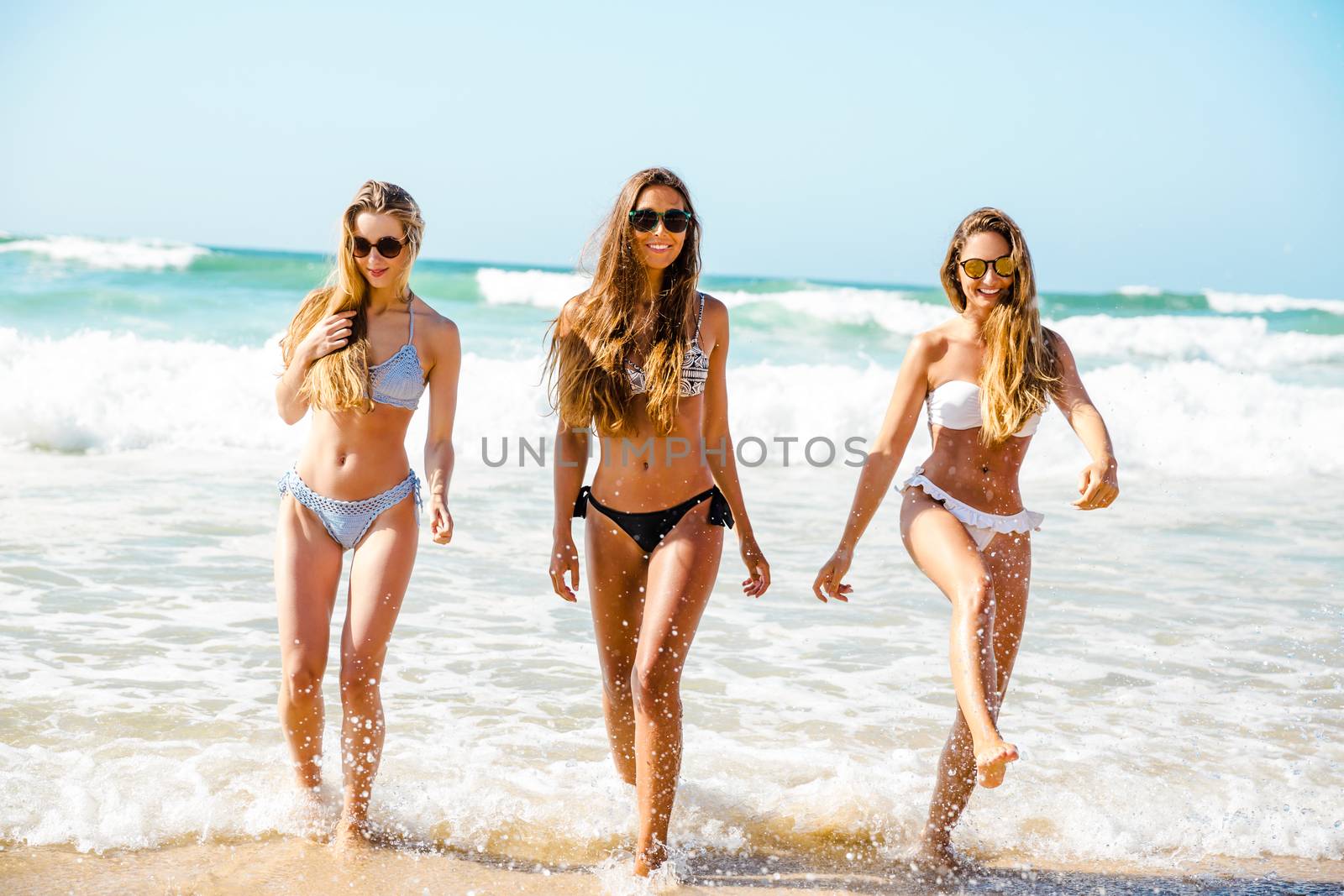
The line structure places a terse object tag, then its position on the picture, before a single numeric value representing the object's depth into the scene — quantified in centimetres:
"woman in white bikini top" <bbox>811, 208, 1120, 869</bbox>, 392
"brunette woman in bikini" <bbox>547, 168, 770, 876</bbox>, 387
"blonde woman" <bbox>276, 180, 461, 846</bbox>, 385
